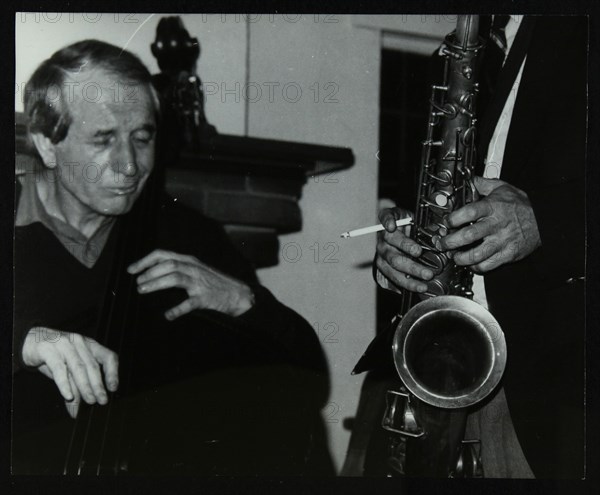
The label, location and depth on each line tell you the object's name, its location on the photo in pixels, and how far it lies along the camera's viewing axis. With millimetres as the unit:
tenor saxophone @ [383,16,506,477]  2305
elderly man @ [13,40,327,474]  2371
